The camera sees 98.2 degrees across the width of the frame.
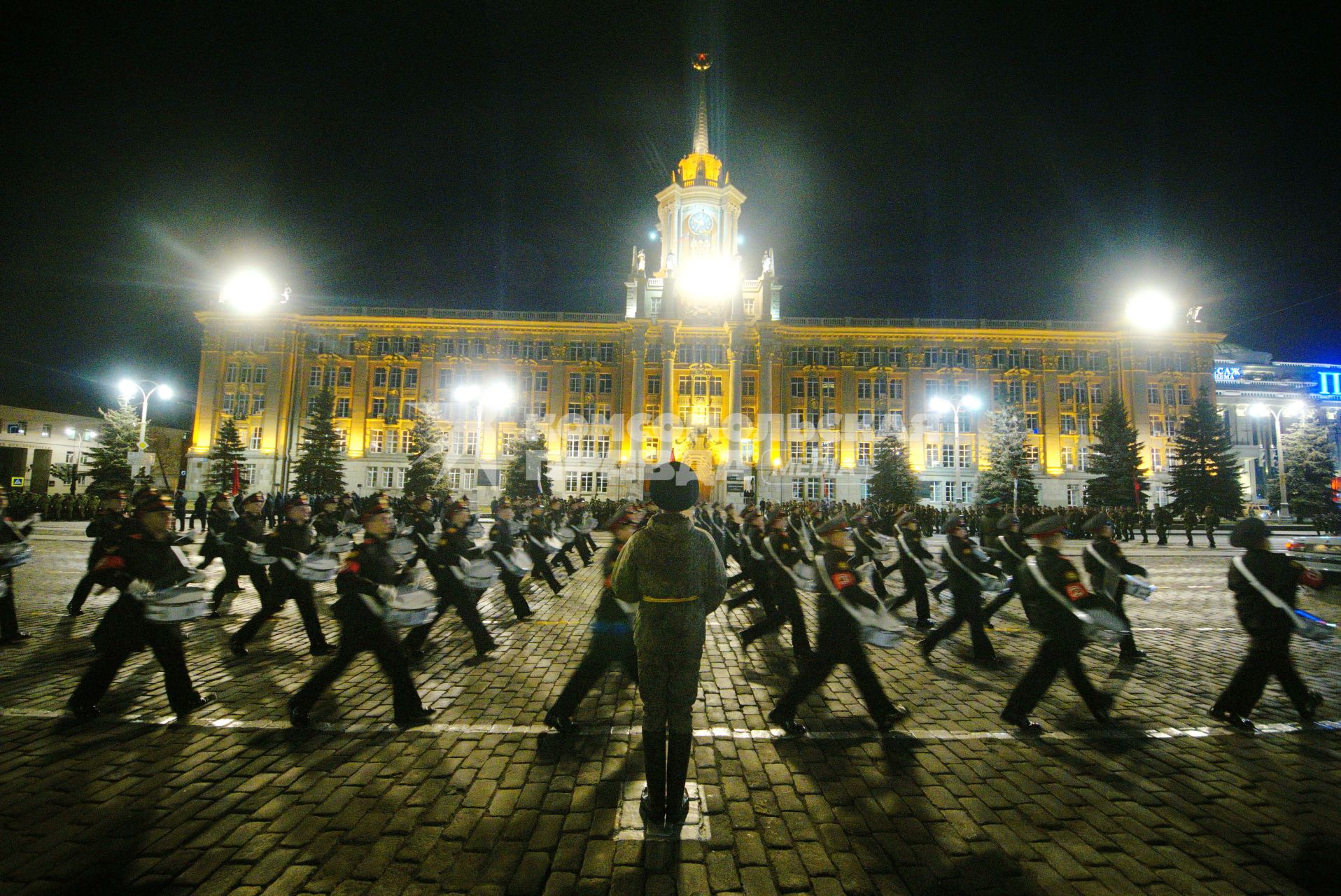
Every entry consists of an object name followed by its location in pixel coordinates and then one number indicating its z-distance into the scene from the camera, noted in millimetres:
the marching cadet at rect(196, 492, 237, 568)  10719
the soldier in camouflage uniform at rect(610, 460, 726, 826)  3531
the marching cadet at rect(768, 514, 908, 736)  4859
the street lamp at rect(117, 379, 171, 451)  28939
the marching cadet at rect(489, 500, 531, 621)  9555
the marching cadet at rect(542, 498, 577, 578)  14711
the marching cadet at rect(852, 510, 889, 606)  10405
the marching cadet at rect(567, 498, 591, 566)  16734
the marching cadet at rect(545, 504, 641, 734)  4809
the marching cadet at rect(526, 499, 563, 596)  11391
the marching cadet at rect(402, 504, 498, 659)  7344
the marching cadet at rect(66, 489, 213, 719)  4898
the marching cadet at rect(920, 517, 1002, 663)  7219
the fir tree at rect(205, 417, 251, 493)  43500
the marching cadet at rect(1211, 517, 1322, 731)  5098
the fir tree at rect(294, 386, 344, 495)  44375
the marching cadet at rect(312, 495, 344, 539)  13023
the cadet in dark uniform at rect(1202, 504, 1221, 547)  24831
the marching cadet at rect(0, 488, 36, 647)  7211
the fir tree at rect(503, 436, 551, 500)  45219
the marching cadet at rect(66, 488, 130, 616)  6888
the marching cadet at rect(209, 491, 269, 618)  8664
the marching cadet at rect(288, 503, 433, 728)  4840
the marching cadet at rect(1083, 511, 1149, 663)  7367
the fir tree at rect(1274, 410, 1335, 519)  44750
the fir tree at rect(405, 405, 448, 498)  46719
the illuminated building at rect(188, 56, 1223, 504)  56438
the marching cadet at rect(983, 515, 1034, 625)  8383
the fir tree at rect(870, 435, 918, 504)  45844
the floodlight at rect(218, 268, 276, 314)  55194
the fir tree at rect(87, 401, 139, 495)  36594
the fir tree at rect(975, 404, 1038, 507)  42000
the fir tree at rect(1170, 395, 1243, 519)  40844
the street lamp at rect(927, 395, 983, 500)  55238
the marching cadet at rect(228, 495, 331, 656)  7188
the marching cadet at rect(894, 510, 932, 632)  9383
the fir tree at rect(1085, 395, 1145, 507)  41156
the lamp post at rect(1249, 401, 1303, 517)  38594
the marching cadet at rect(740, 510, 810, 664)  7246
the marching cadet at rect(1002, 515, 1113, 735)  4965
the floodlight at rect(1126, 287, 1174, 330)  58719
